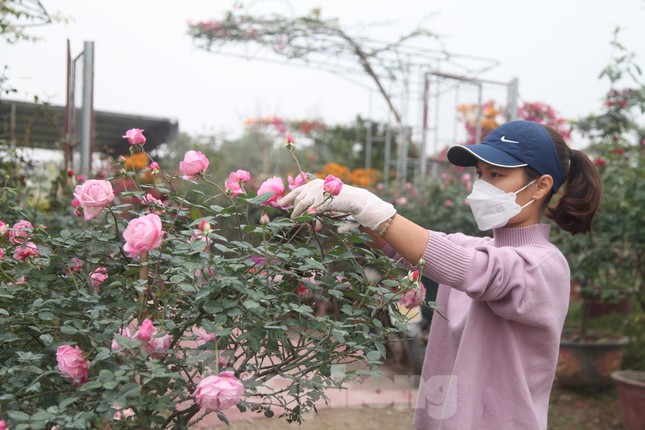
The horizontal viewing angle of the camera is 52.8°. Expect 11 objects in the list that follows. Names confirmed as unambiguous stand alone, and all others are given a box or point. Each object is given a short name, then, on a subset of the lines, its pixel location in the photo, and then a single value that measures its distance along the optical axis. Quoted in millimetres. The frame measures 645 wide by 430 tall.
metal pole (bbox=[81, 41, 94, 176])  3688
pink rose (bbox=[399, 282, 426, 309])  1268
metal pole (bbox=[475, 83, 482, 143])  6206
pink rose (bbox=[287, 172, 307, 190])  1363
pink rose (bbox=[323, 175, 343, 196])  1188
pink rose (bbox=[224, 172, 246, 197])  1271
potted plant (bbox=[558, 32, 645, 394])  3775
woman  1334
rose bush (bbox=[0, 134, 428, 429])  1024
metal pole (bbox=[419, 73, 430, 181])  6910
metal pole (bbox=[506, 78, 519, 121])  5332
